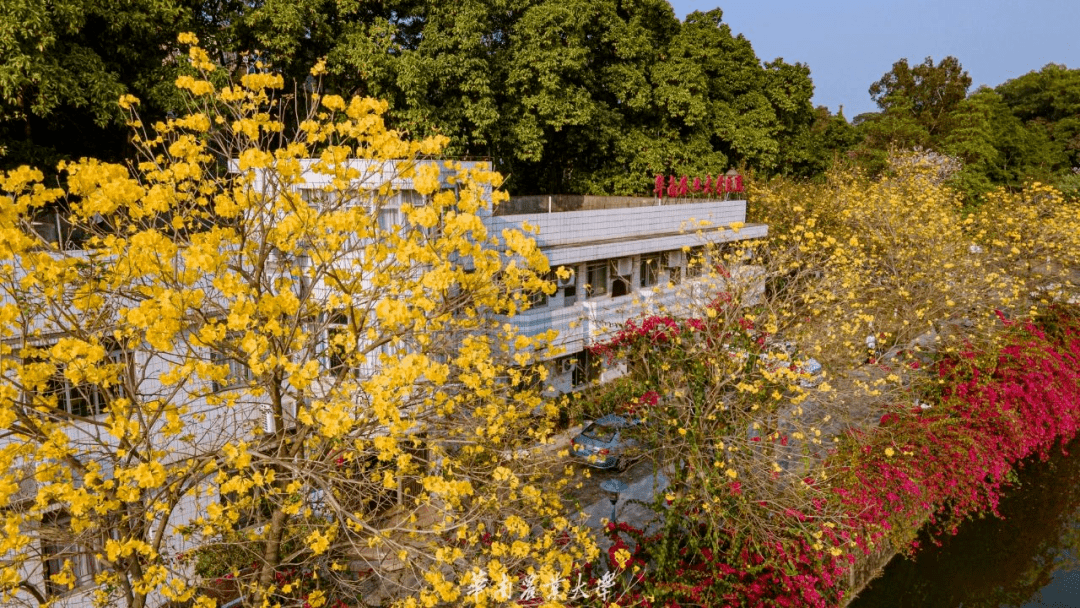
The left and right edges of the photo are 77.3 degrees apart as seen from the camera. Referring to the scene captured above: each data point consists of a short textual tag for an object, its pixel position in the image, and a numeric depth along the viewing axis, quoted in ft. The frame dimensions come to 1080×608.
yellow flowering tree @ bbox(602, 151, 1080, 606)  28.63
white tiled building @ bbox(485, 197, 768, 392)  47.47
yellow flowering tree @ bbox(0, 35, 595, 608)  15.01
